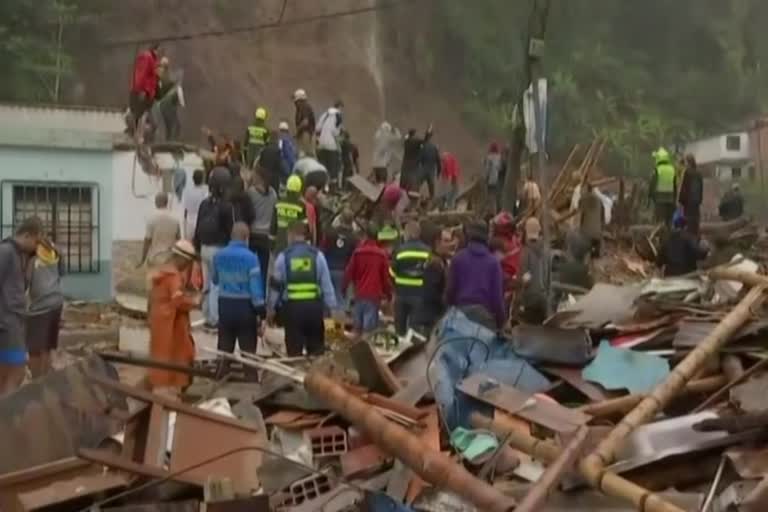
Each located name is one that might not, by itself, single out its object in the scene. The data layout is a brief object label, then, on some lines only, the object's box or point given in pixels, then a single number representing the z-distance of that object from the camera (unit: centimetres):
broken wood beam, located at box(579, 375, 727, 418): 849
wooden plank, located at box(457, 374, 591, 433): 822
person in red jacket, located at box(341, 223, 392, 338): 1359
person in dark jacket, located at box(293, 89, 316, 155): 2384
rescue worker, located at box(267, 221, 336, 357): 1227
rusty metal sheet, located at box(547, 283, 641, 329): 1087
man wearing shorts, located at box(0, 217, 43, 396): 1098
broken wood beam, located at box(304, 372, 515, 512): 698
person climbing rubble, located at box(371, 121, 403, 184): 2692
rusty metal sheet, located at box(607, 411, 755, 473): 736
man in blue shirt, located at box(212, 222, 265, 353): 1189
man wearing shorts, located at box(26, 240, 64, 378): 1184
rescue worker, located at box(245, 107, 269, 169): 2222
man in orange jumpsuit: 1151
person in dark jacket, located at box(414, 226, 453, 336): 1290
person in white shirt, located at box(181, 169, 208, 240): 1719
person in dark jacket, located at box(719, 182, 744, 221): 2003
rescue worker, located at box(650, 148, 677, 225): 2123
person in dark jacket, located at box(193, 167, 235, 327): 1452
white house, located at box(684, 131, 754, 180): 4716
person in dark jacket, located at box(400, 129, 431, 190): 2412
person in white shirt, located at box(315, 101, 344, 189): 2356
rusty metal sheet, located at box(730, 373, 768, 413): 767
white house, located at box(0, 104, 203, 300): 1981
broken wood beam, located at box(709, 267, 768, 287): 1010
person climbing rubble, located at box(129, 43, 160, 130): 2147
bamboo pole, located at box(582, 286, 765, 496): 714
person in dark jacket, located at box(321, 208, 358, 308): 1521
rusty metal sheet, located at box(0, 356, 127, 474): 877
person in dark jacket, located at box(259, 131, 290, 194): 1976
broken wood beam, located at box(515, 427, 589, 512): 670
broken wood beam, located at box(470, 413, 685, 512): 653
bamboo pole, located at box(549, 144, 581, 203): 2341
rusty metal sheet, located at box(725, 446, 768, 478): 689
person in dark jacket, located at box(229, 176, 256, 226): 1502
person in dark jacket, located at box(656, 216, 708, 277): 1589
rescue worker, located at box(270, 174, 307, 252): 1509
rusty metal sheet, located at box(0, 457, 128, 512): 793
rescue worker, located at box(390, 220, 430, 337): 1321
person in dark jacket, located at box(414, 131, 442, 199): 2427
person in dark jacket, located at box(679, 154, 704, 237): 1953
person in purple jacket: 1174
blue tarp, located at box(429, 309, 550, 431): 897
